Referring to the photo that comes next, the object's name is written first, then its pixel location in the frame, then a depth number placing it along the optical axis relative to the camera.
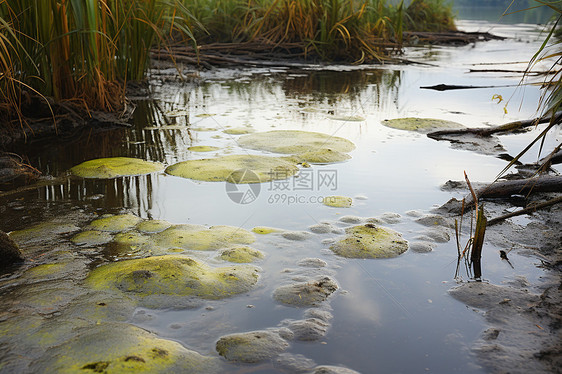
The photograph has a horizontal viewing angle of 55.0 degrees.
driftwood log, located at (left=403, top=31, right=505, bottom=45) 9.40
